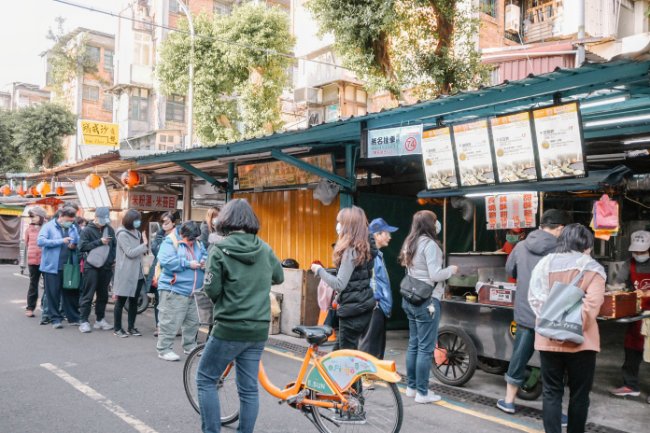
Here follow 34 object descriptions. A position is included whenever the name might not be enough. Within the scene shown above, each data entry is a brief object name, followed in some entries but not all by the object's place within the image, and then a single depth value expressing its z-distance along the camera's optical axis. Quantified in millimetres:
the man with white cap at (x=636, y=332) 6148
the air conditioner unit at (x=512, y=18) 19547
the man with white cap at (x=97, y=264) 8867
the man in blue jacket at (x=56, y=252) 8992
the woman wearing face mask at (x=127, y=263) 8453
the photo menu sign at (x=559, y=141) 5598
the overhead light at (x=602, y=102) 5969
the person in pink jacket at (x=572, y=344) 3906
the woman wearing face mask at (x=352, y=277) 5066
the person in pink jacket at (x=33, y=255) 10031
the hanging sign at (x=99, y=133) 18031
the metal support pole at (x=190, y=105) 19156
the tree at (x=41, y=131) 30828
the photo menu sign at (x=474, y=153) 6461
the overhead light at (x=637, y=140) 7479
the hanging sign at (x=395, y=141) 7066
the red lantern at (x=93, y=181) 13910
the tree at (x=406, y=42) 13258
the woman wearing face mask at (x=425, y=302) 5457
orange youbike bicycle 4184
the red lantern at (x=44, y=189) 17516
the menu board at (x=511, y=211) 8289
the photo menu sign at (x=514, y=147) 6023
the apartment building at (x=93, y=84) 39628
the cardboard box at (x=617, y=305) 5449
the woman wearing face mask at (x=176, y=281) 7008
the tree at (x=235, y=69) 21438
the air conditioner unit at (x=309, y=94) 24581
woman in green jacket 3742
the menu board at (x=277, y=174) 9633
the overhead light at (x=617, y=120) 6492
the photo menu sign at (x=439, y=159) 6863
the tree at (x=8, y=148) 31828
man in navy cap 5652
